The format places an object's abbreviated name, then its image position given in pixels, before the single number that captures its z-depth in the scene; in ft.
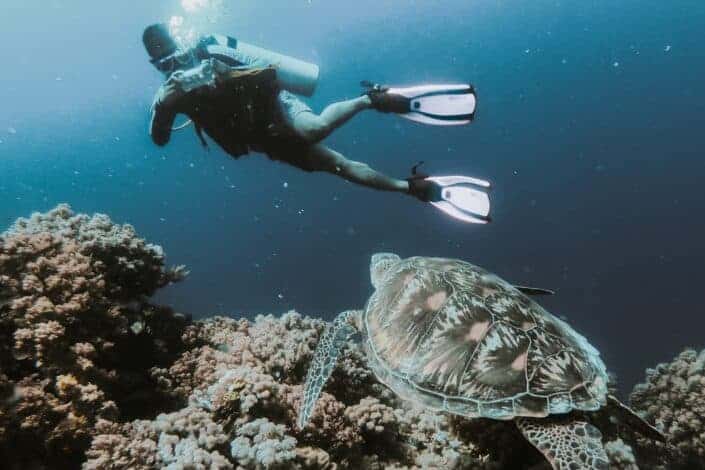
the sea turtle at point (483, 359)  6.60
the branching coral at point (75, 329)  8.03
